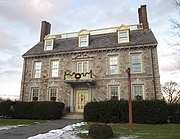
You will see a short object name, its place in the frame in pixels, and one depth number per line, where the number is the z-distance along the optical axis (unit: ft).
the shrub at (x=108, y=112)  51.62
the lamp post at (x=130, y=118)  36.43
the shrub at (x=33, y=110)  61.05
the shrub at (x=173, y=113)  50.19
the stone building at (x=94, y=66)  64.49
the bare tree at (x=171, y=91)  141.26
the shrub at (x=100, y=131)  28.25
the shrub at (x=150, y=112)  49.55
